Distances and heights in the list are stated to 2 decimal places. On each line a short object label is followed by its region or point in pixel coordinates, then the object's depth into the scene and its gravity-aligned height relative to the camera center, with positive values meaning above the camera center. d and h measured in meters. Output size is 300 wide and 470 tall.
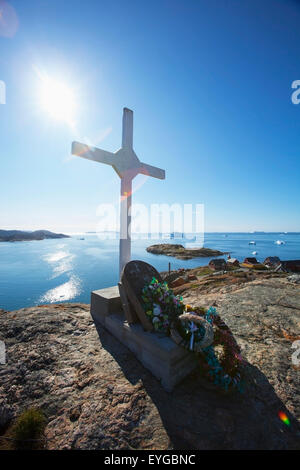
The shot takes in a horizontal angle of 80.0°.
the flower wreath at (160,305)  3.35 -1.48
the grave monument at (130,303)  3.01 -1.84
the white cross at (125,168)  5.81 +2.12
